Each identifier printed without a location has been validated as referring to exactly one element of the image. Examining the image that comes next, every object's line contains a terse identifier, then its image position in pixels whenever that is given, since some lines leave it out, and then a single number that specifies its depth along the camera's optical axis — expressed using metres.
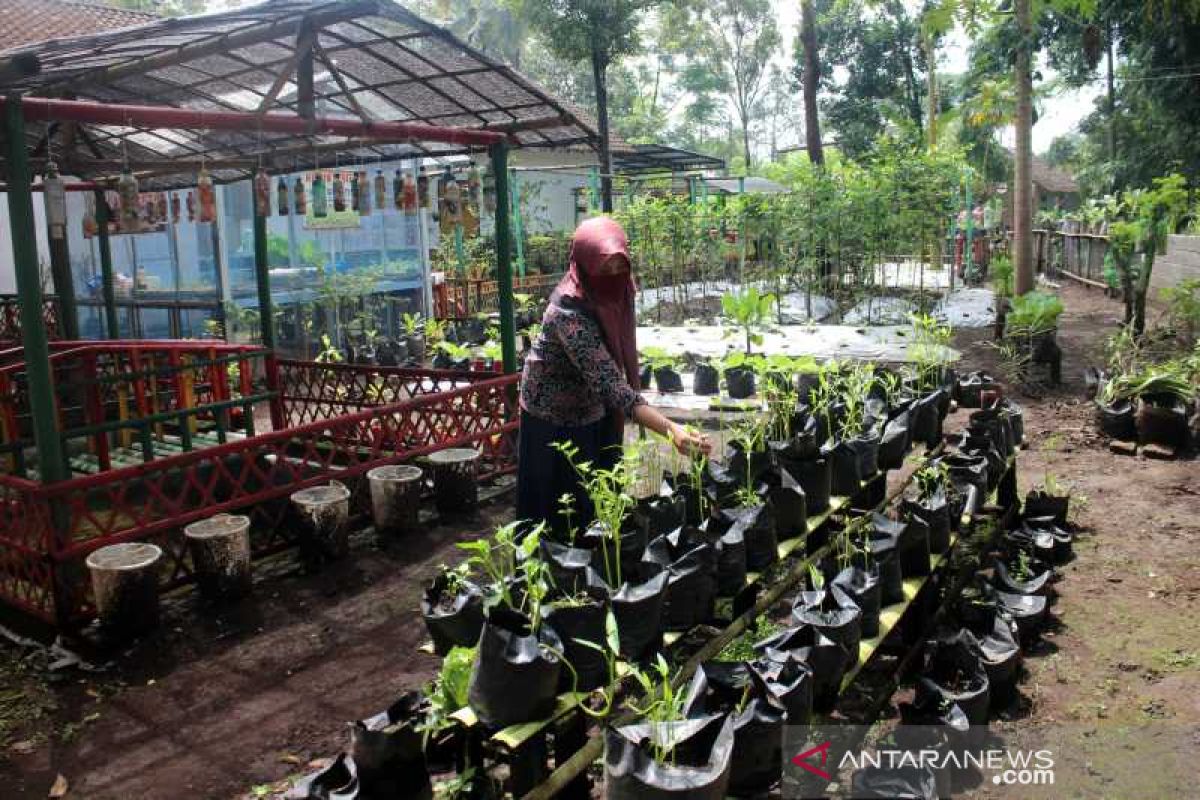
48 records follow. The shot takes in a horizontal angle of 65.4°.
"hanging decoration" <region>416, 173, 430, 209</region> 6.77
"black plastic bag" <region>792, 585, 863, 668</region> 3.30
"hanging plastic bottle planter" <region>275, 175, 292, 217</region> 6.44
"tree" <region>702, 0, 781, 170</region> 39.03
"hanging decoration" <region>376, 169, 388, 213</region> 6.59
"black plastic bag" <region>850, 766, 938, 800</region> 2.57
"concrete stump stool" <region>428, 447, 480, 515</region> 6.49
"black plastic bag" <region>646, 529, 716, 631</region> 3.31
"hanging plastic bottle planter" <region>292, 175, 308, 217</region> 6.45
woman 3.51
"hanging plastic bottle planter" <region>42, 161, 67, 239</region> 4.65
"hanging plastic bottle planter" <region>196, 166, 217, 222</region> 5.41
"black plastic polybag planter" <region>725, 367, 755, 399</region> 9.84
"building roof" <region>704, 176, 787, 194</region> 22.92
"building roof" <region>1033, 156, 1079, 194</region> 41.77
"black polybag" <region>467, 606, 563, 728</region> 2.51
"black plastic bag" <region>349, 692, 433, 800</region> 2.56
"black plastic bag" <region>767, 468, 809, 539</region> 4.25
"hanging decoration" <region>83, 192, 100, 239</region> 7.88
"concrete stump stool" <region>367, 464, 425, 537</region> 6.04
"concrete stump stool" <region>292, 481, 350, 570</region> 5.54
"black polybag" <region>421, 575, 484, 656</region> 3.04
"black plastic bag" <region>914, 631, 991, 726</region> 3.43
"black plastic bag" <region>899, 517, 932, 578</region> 4.18
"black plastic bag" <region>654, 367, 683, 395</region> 10.35
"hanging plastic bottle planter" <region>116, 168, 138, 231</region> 5.16
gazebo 4.56
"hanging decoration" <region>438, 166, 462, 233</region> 6.62
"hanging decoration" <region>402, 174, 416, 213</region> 6.66
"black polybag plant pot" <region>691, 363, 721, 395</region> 10.19
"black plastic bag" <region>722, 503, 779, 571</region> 3.85
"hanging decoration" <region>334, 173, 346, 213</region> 6.50
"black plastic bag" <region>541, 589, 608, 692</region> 2.77
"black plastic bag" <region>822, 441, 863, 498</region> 4.88
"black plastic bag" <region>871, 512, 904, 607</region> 3.91
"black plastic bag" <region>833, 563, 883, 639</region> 3.59
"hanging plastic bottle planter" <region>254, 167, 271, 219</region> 6.49
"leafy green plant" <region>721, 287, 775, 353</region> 10.90
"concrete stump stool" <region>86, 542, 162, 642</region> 4.48
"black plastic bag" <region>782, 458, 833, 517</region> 4.59
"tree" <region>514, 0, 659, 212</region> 14.69
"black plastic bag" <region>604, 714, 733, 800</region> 2.28
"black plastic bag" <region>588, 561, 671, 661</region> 2.96
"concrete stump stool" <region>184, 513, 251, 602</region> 5.00
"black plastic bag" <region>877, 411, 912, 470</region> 5.40
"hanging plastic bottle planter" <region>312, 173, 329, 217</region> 6.15
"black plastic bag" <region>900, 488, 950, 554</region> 4.48
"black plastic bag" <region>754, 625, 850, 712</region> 3.20
